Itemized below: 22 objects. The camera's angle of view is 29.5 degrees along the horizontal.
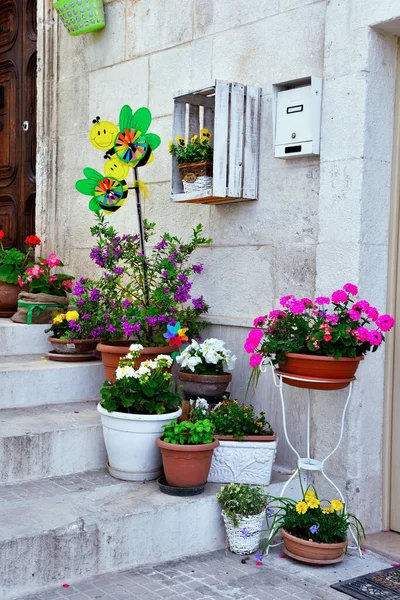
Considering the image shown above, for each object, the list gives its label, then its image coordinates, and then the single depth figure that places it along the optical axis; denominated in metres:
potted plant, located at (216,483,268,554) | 3.63
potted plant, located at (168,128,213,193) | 4.33
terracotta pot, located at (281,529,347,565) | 3.52
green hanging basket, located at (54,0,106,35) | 5.45
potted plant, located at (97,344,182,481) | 3.85
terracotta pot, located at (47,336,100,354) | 5.04
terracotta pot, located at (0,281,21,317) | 5.76
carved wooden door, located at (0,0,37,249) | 6.45
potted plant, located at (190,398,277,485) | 3.92
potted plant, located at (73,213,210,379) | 4.47
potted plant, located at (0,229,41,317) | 5.71
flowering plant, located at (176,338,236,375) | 4.26
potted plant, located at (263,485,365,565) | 3.53
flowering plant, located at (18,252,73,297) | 5.54
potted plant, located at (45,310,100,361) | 5.03
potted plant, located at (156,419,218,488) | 3.67
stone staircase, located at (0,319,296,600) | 3.19
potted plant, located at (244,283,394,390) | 3.52
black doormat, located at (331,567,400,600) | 3.27
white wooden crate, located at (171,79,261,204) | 4.21
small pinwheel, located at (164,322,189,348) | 4.37
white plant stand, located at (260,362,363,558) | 3.72
